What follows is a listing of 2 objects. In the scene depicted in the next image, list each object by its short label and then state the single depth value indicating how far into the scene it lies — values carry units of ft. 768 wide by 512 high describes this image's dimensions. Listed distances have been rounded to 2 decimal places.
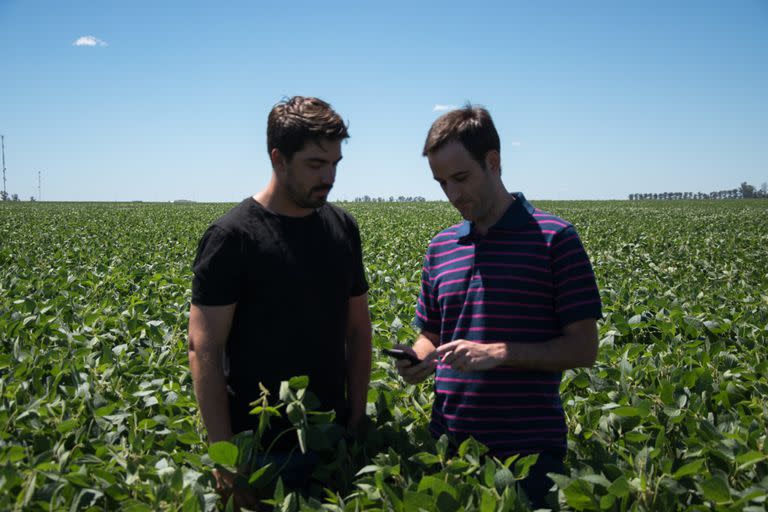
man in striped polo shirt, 6.61
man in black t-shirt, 7.13
